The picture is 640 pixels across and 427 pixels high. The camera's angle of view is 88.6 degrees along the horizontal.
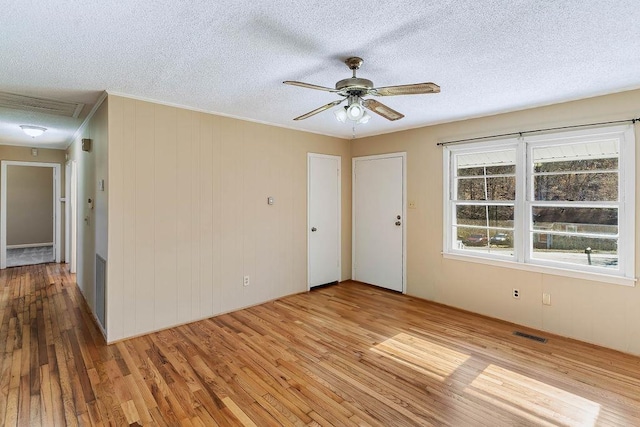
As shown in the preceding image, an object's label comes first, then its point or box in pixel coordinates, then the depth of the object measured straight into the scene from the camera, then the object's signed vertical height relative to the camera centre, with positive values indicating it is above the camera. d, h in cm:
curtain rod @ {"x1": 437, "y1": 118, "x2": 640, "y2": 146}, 297 +84
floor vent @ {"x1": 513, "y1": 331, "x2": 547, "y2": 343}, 325 -129
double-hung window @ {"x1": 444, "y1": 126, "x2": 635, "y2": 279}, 309 +10
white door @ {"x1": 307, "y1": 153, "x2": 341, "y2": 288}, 497 -14
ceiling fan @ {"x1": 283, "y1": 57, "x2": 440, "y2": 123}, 214 +80
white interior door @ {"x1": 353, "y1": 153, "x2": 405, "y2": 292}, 481 -16
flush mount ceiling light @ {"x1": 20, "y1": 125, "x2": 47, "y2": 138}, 455 +115
